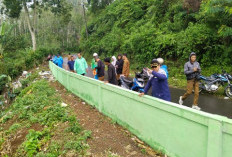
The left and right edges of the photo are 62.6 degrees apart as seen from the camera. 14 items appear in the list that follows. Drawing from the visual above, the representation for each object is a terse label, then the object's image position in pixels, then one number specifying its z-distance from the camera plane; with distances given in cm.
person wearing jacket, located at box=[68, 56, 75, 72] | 1047
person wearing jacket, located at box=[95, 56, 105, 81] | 769
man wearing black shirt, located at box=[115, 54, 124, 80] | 878
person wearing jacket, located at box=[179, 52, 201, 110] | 574
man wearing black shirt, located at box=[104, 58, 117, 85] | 634
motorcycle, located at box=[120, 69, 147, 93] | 728
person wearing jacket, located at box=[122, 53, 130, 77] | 850
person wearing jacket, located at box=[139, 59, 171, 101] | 399
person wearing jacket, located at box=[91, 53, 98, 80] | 790
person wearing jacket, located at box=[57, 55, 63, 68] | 1410
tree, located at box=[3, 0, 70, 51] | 2312
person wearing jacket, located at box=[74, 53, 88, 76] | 907
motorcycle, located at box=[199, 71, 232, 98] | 778
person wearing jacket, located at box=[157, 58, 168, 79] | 470
